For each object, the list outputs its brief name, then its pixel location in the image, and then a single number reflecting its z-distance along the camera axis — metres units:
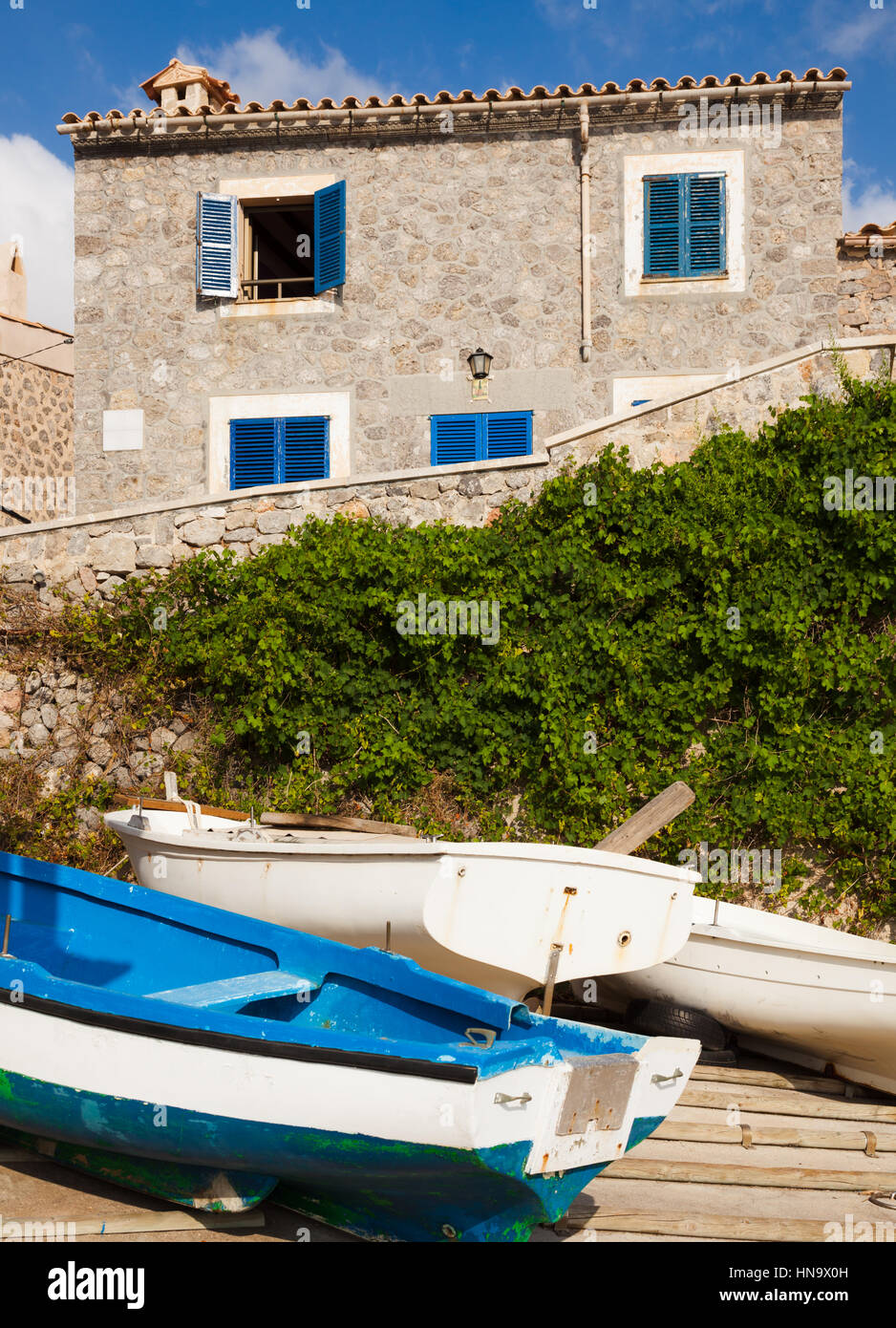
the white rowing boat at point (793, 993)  5.54
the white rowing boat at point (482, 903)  5.26
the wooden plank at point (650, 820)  6.39
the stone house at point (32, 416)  16.48
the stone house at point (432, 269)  11.11
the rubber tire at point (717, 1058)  6.09
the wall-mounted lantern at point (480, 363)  11.06
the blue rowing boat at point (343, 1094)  3.50
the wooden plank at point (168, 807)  6.90
